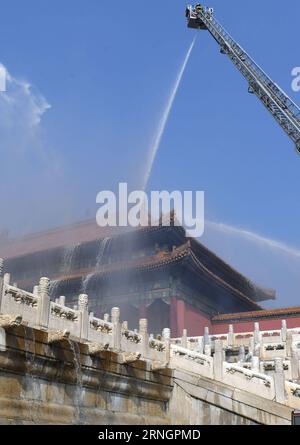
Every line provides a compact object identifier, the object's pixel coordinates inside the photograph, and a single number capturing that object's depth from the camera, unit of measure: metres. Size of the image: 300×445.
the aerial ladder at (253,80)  34.44
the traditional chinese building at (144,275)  37.38
